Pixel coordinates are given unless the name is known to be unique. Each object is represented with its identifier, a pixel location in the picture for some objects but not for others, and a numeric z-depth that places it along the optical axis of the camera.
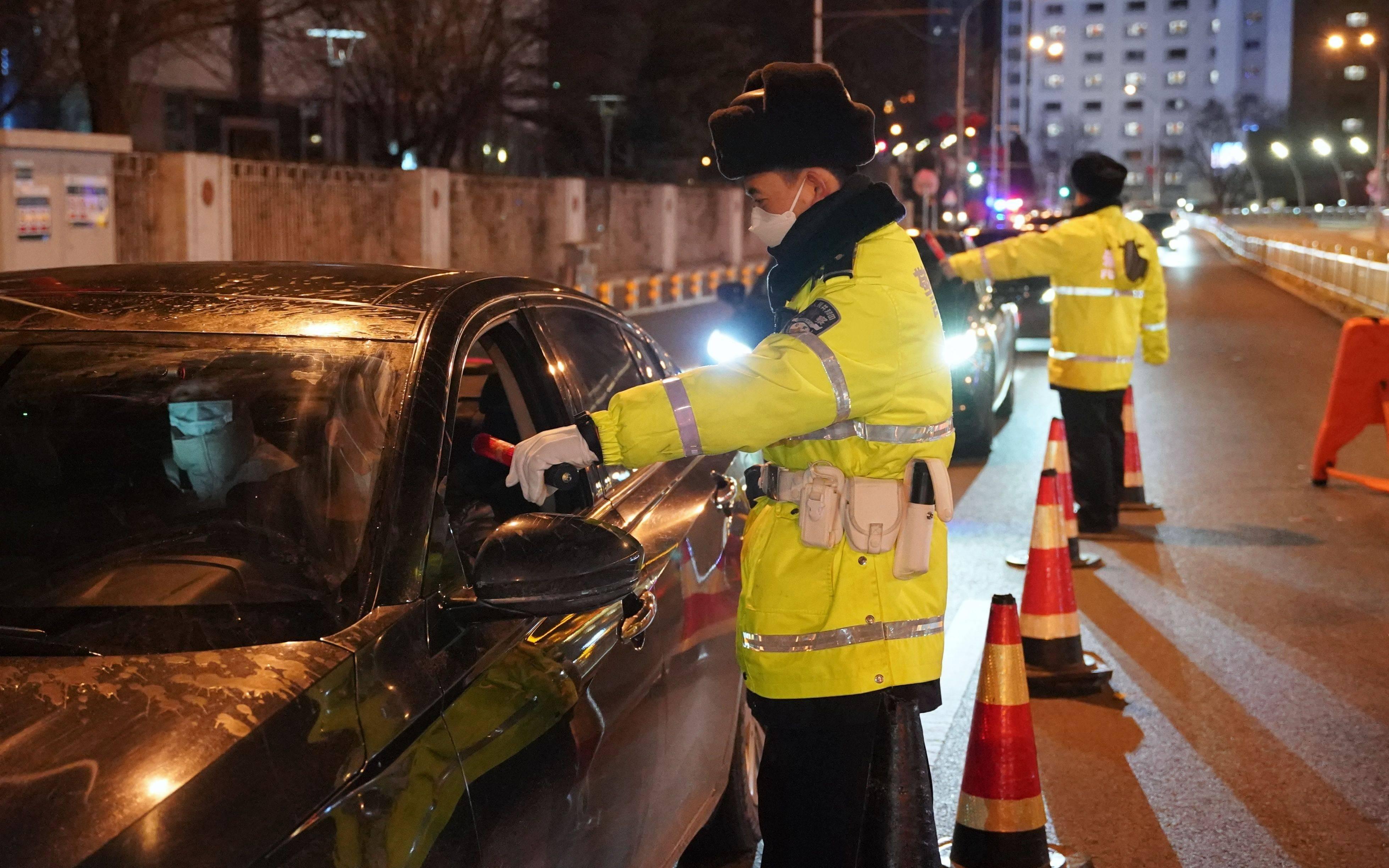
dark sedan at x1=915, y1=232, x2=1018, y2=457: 10.12
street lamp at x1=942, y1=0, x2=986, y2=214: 45.59
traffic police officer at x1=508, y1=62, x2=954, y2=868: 2.82
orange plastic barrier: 10.26
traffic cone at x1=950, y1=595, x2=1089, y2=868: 3.88
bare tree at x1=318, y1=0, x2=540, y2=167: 30.09
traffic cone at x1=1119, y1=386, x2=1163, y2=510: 9.78
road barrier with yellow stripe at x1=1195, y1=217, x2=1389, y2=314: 24.48
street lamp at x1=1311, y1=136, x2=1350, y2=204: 97.06
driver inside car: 2.94
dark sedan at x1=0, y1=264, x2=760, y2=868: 2.04
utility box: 13.71
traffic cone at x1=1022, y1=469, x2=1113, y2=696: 5.71
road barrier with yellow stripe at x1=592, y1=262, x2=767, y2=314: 25.84
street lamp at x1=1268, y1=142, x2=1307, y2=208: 98.88
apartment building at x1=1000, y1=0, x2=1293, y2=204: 155.88
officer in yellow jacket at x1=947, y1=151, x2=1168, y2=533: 8.38
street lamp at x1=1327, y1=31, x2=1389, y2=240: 39.59
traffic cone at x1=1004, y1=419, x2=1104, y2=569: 6.80
